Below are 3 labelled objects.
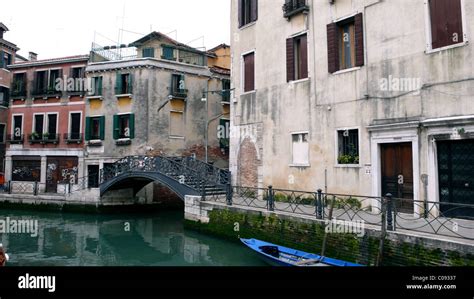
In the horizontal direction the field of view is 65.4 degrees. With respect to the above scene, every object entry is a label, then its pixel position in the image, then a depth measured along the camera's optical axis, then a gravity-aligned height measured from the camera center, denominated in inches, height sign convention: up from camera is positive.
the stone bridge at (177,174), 570.6 -1.7
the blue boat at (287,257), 317.4 -77.5
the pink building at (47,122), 868.0 +126.0
